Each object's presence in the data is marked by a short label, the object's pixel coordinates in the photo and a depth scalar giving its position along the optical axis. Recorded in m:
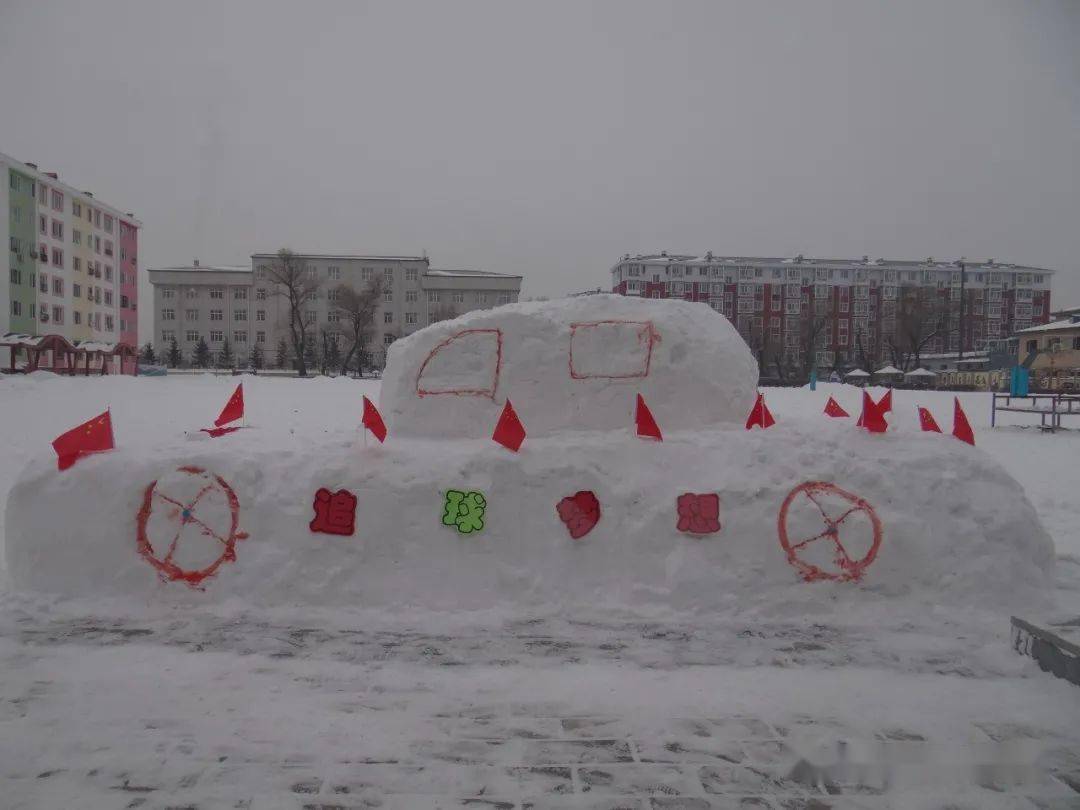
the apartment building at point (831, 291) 74.75
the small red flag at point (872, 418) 5.77
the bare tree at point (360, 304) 48.56
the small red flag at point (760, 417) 5.91
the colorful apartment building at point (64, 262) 43.16
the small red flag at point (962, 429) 5.76
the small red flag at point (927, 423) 6.08
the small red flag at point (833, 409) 7.26
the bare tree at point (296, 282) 47.92
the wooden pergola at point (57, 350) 30.02
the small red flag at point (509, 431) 5.43
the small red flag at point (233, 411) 6.33
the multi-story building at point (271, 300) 72.31
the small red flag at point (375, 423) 5.60
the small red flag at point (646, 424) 5.58
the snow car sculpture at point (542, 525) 4.97
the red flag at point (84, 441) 5.26
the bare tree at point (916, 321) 51.97
